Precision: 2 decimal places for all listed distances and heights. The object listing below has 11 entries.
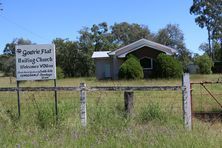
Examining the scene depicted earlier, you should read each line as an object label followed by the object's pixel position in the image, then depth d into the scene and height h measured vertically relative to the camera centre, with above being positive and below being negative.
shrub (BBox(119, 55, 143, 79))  37.88 +0.44
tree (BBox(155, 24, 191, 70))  85.12 +7.78
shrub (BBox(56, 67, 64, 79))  52.38 +0.31
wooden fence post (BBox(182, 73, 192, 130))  8.35 -0.54
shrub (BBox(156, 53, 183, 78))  38.56 +0.63
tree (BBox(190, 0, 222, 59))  68.56 +9.81
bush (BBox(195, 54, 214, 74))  56.81 +1.21
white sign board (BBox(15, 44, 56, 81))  9.74 +0.36
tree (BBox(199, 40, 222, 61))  72.71 +3.93
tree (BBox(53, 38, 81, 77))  64.28 +2.97
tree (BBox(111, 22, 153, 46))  94.31 +9.85
